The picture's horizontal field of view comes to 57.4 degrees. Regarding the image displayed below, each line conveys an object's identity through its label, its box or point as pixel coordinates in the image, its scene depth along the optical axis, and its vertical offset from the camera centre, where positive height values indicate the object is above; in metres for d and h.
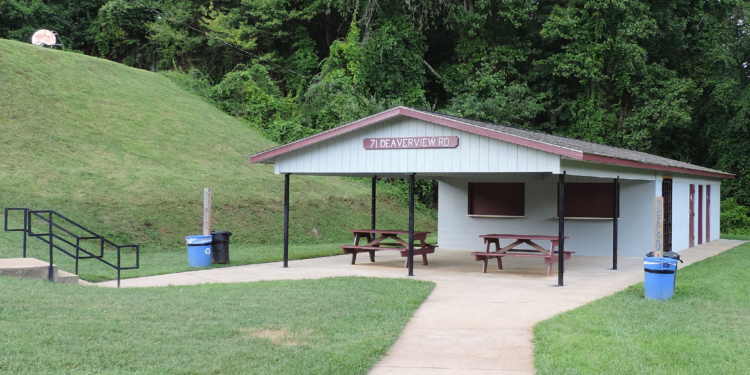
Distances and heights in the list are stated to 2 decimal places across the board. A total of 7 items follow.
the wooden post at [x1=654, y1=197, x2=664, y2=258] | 10.09 -0.34
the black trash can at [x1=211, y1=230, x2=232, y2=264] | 14.67 -1.11
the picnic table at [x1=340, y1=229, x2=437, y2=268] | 14.52 -0.99
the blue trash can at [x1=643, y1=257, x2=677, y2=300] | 9.72 -1.00
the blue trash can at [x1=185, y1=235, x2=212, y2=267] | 14.22 -1.10
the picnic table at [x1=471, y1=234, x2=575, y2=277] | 13.03 -0.97
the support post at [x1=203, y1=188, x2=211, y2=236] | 14.54 -0.34
